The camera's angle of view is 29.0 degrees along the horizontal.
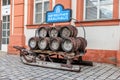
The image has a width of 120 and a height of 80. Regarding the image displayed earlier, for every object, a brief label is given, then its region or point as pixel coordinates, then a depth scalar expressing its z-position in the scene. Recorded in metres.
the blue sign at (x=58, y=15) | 8.45
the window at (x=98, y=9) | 8.34
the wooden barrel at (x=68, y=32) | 7.57
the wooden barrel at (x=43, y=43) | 7.75
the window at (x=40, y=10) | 10.42
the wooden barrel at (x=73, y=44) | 7.11
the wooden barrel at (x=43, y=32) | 8.19
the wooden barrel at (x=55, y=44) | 7.40
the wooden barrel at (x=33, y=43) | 8.08
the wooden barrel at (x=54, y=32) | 7.88
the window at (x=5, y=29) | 12.52
